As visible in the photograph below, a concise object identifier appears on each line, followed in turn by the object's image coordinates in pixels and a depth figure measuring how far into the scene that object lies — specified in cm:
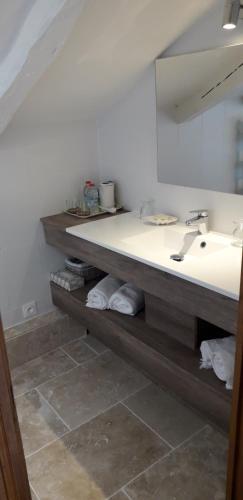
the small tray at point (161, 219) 220
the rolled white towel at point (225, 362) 164
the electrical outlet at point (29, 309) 253
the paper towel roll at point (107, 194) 252
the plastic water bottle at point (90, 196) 256
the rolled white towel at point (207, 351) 172
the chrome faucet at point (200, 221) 200
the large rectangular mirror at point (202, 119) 178
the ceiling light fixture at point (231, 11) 144
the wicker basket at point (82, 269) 255
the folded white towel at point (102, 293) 227
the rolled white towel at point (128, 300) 217
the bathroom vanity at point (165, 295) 159
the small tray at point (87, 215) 242
